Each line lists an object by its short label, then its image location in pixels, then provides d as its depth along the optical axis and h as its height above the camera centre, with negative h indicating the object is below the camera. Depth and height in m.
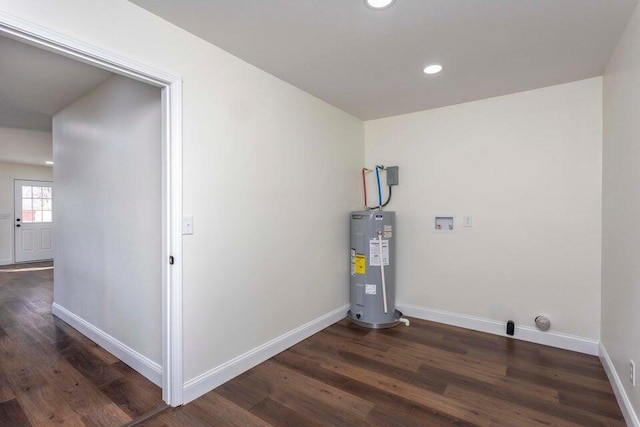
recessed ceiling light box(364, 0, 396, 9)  1.69 +1.14
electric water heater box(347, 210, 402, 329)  3.36 -0.64
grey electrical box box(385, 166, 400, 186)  3.67 +0.42
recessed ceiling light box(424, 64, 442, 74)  2.47 +1.14
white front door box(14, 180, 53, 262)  7.35 -0.23
